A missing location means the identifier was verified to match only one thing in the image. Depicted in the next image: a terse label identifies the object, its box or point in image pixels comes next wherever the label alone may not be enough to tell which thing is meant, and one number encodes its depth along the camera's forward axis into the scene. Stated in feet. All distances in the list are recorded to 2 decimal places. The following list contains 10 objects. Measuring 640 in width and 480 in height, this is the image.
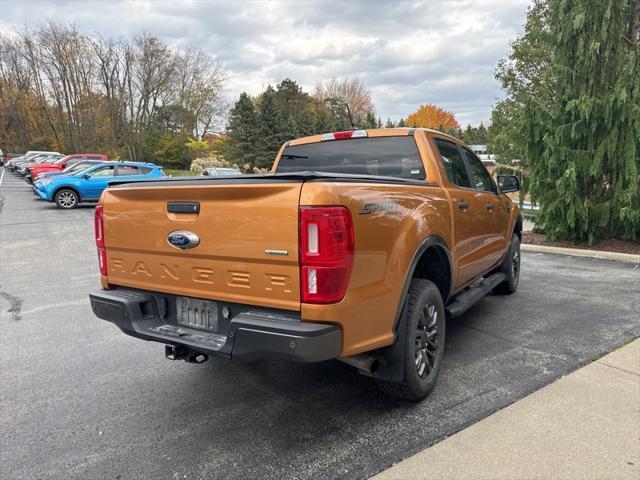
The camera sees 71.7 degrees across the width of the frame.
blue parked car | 51.21
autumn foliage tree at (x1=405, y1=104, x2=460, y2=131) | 265.13
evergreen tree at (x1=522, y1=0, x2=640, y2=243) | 28.40
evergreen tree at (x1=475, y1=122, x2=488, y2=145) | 290.97
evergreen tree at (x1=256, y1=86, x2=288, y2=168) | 156.97
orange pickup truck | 7.54
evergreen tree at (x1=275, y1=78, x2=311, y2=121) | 205.57
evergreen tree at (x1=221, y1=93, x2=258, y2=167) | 157.58
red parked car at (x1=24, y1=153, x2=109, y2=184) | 76.48
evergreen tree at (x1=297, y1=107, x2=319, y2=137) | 167.02
